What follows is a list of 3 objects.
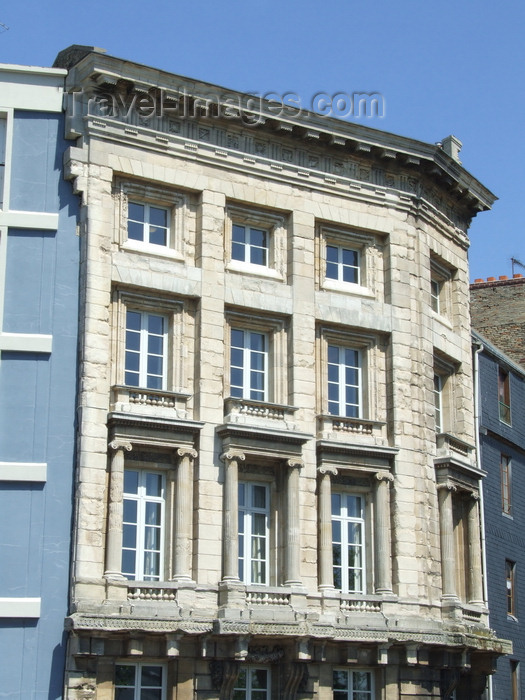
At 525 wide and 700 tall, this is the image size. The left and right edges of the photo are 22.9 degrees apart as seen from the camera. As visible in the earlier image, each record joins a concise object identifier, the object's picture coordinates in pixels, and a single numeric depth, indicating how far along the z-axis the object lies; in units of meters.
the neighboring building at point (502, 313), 47.28
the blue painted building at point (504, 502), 37.66
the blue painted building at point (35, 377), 26.47
